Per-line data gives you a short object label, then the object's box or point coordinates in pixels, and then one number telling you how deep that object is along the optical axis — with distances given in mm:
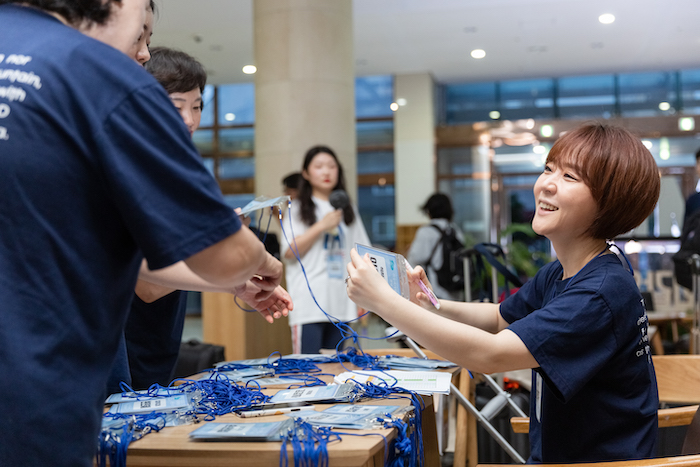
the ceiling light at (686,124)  11023
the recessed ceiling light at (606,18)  8844
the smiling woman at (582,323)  1245
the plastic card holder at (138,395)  1352
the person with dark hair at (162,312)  1672
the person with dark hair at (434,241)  5109
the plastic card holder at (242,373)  1629
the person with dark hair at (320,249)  3420
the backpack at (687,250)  4371
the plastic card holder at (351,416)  1100
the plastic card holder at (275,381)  1565
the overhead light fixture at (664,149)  11133
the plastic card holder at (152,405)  1243
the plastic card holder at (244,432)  1032
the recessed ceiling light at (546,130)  11531
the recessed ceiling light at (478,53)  10502
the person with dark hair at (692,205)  4590
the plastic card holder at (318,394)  1294
